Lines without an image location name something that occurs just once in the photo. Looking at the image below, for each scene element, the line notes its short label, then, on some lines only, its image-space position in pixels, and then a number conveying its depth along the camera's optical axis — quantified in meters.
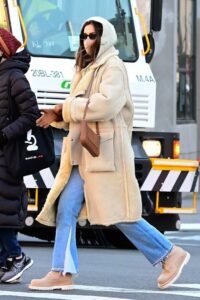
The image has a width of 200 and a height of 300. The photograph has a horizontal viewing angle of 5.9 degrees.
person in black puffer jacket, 13.35
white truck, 19.65
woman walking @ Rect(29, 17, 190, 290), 13.01
